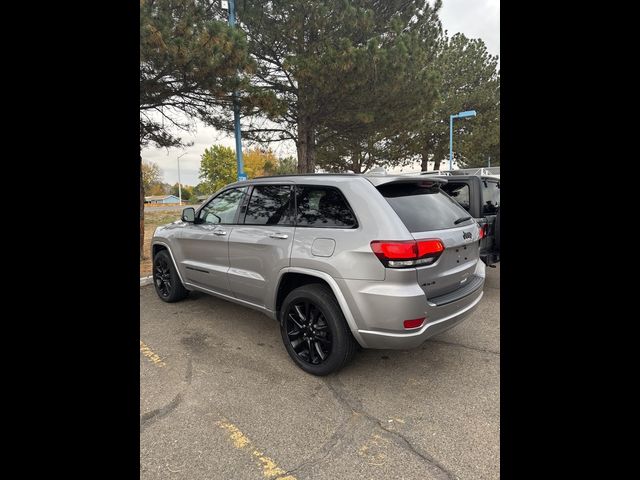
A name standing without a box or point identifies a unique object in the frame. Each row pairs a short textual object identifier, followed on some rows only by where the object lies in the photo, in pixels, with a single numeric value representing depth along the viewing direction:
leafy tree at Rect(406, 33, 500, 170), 22.17
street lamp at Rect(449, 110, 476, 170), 17.17
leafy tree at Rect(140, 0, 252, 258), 5.70
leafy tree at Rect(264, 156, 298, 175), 43.73
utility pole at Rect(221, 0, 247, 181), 7.43
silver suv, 2.62
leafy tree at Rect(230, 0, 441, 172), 8.64
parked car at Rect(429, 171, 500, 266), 5.32
